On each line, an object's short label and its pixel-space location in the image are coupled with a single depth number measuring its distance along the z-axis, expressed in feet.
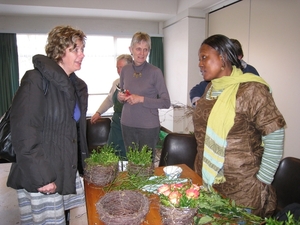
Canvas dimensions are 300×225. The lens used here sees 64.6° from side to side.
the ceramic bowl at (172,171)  4.50
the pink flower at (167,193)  3.03
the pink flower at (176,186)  3.11
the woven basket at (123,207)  2.82
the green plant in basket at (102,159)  4.29
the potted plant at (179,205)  2.81
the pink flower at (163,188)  3.21
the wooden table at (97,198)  3.32
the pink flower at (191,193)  2.93
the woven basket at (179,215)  2.81
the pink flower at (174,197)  2.90
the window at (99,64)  16.52
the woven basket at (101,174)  4.16
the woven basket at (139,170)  4.32
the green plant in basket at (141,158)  4.38
